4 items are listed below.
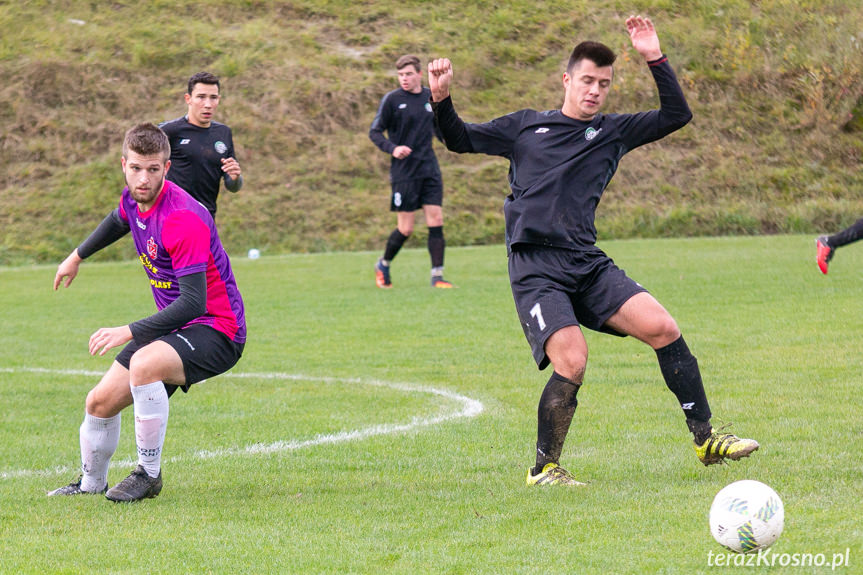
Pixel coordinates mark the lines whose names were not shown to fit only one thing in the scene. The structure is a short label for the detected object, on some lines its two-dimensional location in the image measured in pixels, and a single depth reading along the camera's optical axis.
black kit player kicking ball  10.30
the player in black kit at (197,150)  19.98
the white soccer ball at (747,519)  7.41
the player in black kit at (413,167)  27.14
